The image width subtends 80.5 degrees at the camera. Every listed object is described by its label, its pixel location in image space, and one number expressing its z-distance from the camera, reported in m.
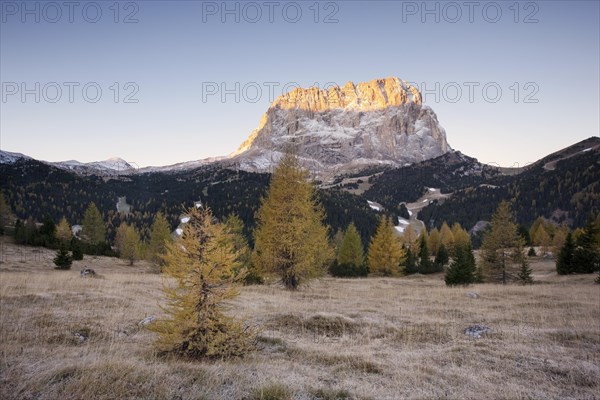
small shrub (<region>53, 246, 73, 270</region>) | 35.19
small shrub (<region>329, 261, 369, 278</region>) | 49.81
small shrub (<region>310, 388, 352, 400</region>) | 6.34
